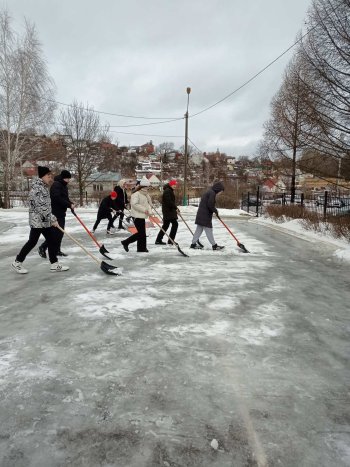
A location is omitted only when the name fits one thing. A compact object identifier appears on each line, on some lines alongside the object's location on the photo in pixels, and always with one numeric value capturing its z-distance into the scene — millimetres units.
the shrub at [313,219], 9625
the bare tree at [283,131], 19391
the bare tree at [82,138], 29967
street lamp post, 23156
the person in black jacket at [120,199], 10764
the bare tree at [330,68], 9258
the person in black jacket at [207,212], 7969
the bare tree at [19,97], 21875
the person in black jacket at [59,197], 6809
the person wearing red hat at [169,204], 8344
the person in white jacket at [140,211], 7363
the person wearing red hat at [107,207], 10297
